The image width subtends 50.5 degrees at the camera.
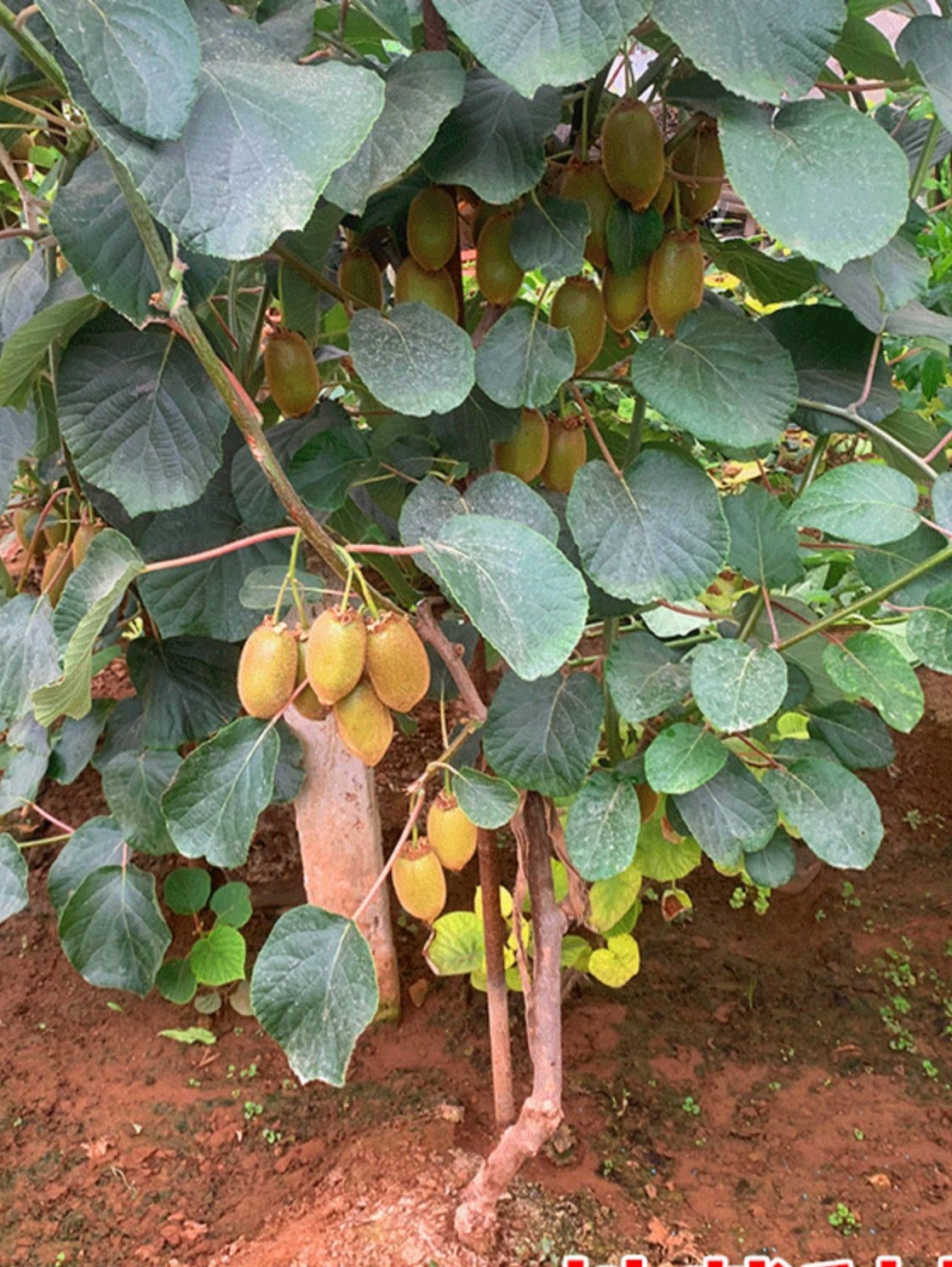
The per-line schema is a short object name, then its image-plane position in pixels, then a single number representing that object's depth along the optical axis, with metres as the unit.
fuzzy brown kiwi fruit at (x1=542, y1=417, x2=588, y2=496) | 0.82
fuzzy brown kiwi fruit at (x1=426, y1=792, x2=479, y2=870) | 0.80
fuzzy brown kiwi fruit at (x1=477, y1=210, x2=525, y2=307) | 0.72
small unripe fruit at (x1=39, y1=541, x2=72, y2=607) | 0.94
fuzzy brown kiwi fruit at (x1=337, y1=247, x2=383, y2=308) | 0.78
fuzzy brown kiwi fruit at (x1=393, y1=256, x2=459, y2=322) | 0.74
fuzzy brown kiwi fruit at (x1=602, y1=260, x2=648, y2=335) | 0.74
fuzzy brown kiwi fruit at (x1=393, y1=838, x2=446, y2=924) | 0.80
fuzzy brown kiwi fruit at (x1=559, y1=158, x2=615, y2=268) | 0.71
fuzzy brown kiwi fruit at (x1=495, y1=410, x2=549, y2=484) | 0.77
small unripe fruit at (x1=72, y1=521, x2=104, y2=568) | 0.94
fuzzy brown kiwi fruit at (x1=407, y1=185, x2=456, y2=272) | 0.70
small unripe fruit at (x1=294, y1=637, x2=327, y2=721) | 0.70
